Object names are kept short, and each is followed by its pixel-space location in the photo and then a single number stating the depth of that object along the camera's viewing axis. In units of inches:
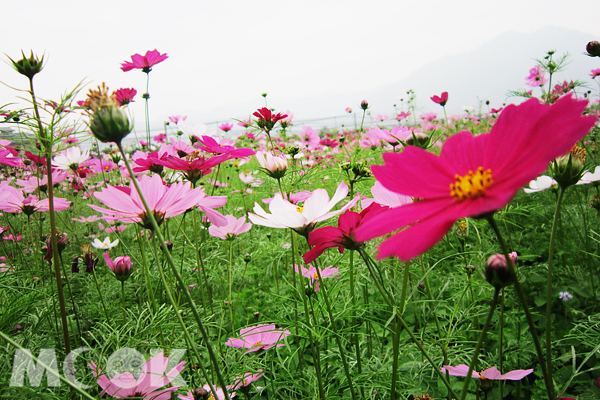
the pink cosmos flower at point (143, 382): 18.4
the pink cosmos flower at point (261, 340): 27.7
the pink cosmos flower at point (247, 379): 23.1
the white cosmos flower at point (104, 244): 49.2
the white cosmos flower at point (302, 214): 17.9
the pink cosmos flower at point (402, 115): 144.8
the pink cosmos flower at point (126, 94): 51.9
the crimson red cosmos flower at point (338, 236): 16.1
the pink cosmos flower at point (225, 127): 95.3
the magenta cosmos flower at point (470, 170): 8.3
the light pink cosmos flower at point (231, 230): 38.9
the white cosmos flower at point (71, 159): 56.9
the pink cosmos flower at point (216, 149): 26.9
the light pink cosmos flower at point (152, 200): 16.2
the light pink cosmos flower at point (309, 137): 91.7
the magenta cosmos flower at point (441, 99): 76.9
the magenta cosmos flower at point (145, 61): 48.8
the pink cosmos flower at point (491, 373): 19.3
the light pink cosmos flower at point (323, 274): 29.8
